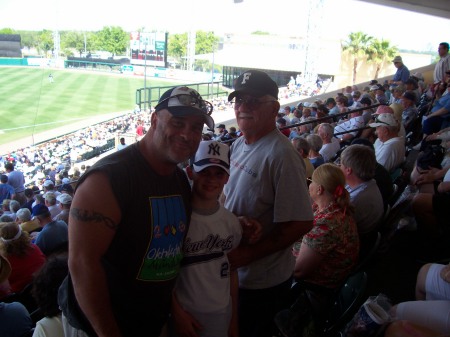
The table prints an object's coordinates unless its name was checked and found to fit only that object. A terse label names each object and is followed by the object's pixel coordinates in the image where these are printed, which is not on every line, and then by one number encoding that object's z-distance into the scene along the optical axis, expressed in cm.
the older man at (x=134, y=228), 105
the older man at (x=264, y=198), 158
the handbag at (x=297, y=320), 193
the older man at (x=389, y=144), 393
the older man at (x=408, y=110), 632
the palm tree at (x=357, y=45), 2962
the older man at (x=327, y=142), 511
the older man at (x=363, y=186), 253
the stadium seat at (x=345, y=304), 177
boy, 142
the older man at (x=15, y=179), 1030
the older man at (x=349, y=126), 593
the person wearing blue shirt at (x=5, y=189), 984
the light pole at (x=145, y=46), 3788
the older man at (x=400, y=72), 1041
